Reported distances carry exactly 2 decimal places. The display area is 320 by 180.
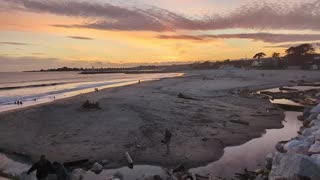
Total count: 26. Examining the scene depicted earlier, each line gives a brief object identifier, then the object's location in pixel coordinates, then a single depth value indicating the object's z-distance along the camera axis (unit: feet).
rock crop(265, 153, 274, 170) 26.90
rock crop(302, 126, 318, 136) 33.43
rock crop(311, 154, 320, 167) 21.77
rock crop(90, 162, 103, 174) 27.04
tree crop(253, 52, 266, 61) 309.56
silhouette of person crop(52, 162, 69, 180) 22.83
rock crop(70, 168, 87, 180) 24.99
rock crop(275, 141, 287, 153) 31.72
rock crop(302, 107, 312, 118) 49.13
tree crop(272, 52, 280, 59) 328.93
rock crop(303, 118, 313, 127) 43.65
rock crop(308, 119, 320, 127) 37.87
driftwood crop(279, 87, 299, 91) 94.11
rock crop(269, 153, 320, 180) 20.58
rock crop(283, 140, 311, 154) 27.64
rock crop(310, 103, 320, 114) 45.26
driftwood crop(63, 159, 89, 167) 28.10
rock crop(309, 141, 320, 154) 25.56
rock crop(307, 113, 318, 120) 43.79
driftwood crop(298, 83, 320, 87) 114.08
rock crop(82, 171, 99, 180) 25.82
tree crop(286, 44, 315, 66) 221.50
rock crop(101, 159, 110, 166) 28.70
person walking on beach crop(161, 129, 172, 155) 30.96
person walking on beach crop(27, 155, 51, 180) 22.61
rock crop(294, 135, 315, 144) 29.10
